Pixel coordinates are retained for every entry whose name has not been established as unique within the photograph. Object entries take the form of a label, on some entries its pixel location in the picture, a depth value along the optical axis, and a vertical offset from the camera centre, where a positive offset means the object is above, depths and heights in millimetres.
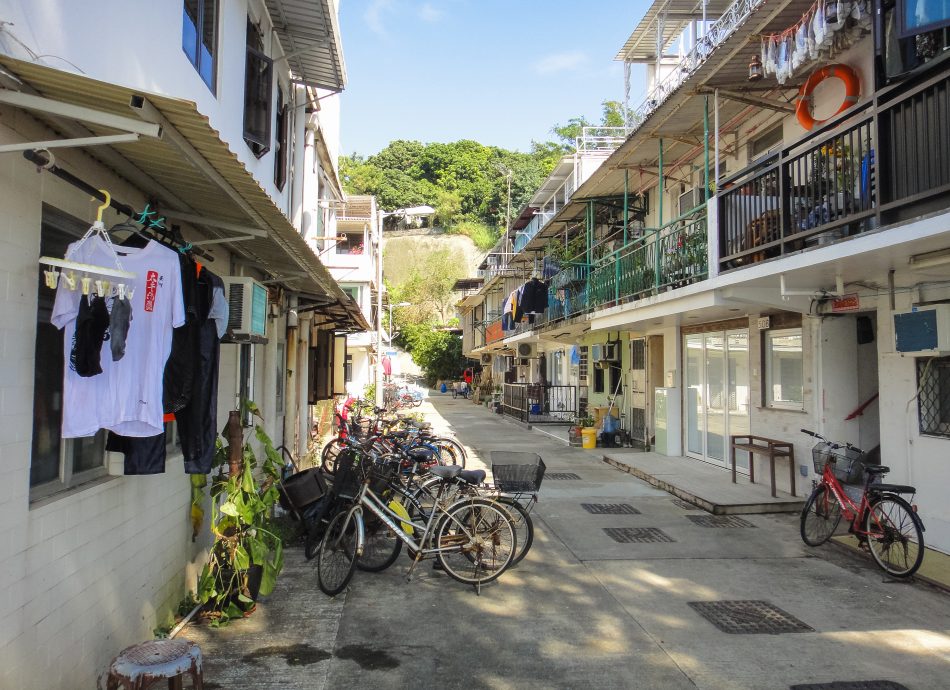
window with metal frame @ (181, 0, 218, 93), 5770 +3124
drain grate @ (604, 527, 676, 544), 7395 -1954
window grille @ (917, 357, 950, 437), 6480 -264
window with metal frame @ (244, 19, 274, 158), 7605 +3321
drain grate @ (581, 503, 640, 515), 8820 -1950
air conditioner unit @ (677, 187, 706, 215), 12031 +3295
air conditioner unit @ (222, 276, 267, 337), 5324 +529
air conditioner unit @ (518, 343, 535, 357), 24219 +713
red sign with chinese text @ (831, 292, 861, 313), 7672 +808
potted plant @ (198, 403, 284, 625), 4793 -1389
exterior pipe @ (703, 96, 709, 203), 8594 +3152
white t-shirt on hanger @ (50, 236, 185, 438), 3170 +74
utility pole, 20633 +1486
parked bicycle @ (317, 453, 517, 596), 5562 -1453
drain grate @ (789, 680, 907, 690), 3897 -1921
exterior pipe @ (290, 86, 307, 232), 10891 +3752
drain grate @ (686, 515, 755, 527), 8047 -1924
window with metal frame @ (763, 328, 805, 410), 9195 +5
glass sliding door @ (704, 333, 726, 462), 11328 -469
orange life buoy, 7844 +3512
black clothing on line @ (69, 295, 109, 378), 3066 +156
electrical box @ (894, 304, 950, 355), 6246 +394
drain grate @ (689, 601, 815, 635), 4836 -1946
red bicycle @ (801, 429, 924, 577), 5793 -1395
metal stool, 3061 -1444
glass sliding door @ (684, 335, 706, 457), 12164 -535
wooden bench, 8930 -1133
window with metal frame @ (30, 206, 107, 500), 3227 -142
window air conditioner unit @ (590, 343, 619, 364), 16344 +412
